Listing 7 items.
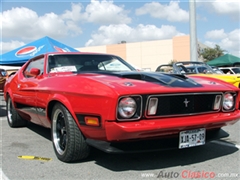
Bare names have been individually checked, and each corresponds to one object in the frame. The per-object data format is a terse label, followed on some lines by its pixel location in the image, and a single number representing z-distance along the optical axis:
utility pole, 14.62
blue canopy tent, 10.85
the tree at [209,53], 46.72
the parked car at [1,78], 12.40
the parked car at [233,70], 15.78
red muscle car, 2.75
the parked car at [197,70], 6.79
